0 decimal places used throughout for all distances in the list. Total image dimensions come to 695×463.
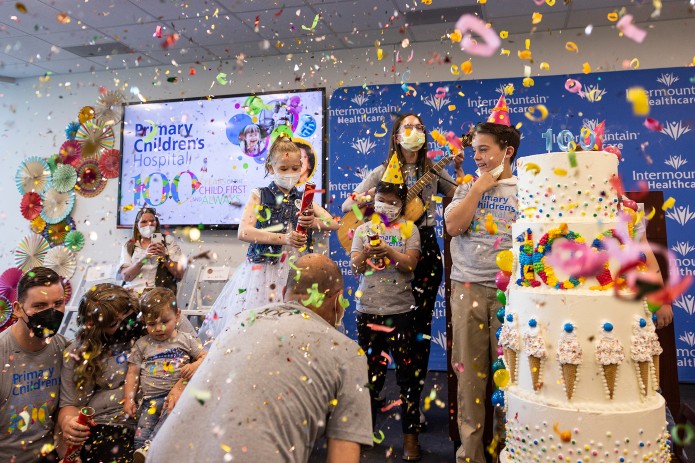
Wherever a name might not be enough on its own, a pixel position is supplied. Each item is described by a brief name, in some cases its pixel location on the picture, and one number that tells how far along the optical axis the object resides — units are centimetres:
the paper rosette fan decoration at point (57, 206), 603
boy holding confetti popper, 299
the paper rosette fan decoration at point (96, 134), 596
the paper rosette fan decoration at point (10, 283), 462
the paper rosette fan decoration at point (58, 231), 604
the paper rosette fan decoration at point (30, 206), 611
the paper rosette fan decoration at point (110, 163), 587
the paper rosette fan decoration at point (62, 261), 587
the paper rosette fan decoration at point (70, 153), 612
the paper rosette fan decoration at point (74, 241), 596
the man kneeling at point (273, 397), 132
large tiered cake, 175
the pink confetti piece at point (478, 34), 470
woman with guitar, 314
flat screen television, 538
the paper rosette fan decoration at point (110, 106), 591
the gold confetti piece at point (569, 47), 470
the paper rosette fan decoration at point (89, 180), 597
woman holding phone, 423
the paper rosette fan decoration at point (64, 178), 608
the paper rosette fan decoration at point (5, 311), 369
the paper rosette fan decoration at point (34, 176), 617
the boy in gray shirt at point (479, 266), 251
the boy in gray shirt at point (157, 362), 230
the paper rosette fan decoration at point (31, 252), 585
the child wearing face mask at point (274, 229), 275
